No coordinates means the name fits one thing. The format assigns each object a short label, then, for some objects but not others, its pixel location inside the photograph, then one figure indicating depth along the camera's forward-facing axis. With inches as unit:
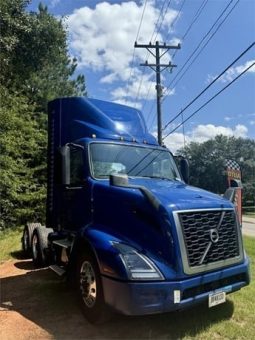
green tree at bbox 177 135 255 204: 2518.2
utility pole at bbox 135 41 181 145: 868.6
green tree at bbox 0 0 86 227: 577.3
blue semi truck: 188.9
